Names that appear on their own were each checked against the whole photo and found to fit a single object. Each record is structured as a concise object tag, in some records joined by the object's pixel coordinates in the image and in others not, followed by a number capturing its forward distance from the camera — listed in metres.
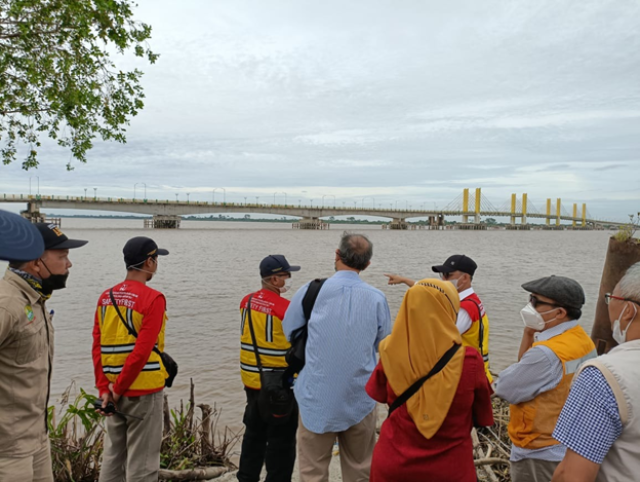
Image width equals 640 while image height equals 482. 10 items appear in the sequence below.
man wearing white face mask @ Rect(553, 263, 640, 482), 1.64
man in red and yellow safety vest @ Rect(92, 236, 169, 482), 3.45
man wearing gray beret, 2.64
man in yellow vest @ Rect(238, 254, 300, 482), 3.67
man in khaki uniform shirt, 2.34
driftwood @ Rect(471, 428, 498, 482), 4.03
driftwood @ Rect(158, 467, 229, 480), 3.97
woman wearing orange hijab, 2.19
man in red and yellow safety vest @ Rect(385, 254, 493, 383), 4.06
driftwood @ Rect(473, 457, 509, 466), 4.07
